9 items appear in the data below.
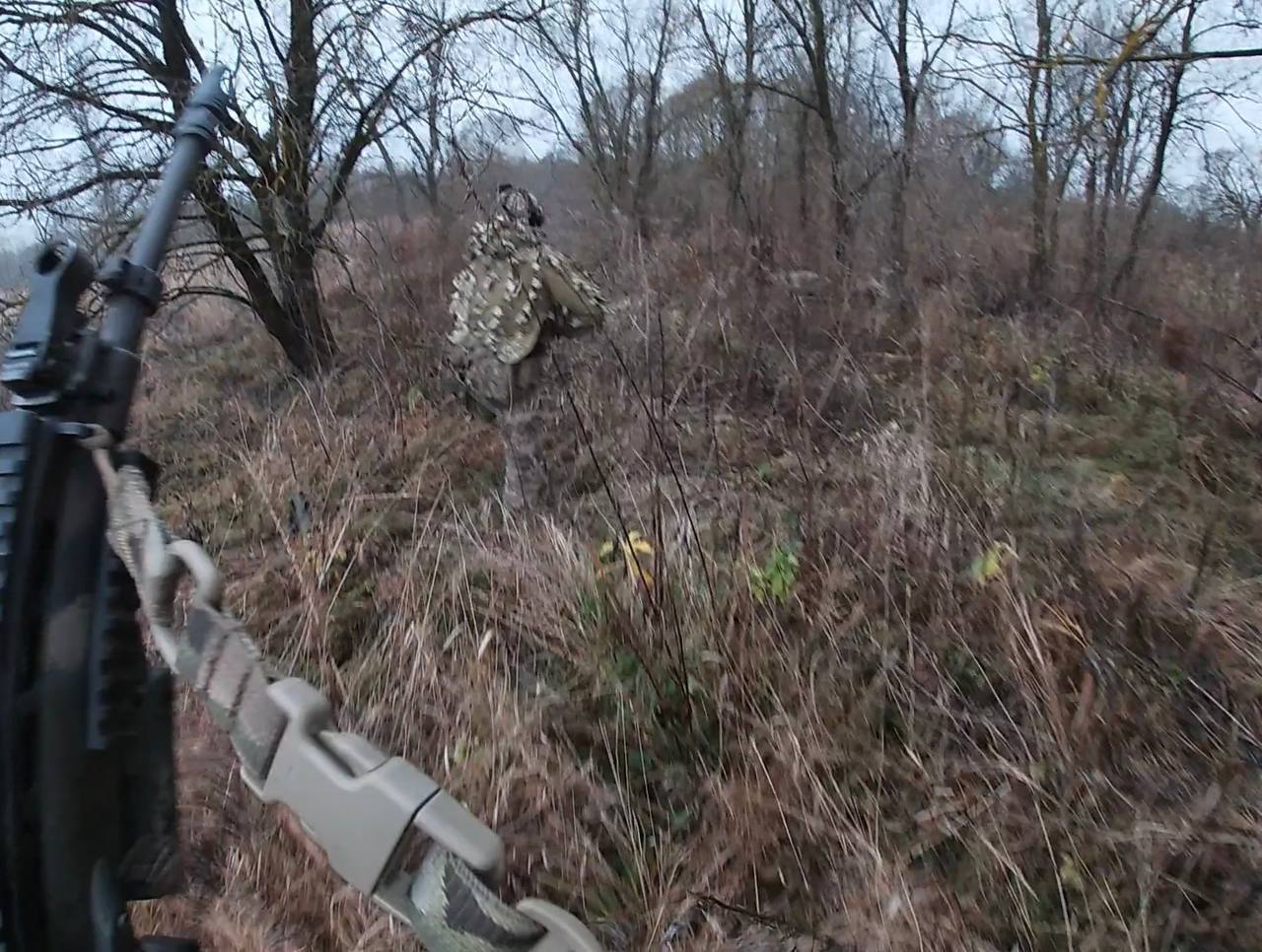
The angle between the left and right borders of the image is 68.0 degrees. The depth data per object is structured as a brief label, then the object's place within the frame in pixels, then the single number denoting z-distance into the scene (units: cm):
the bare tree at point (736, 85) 1259
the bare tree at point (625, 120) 1368
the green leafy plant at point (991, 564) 284
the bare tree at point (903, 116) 821
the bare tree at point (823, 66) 1145
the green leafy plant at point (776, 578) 299
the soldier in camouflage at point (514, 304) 411
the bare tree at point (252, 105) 668
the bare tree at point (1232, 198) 1061
